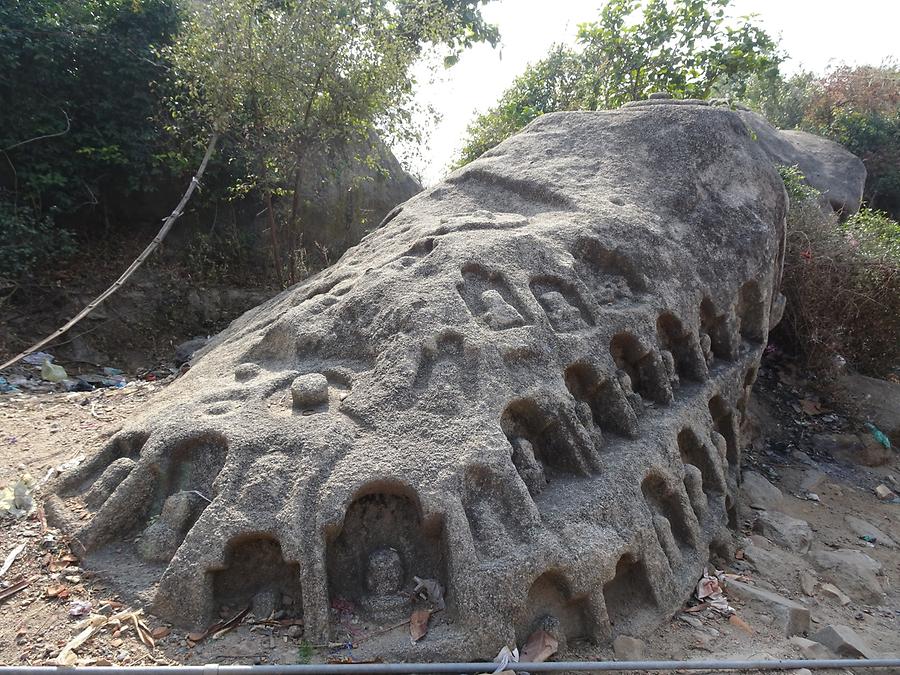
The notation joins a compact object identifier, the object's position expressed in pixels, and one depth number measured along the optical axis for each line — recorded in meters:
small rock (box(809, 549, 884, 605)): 3.47
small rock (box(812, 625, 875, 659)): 2.77
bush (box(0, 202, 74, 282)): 7.00
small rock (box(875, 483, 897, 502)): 4.82
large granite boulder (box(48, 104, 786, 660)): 2.37
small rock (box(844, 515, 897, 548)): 4.14
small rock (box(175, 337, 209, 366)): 6.52
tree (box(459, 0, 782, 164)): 7.92
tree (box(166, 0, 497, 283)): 6.64
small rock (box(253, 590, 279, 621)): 2.35
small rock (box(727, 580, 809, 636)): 2.90
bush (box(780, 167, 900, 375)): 6.07
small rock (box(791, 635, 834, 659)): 2.70
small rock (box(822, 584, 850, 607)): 3.32
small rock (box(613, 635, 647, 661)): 2.47
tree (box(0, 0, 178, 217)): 7.41
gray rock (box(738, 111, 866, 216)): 8.91
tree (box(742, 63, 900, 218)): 12.15
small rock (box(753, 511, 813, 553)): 3.80
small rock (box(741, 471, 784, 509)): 4.26
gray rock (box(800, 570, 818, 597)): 3.33
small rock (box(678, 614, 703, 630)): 2.77
